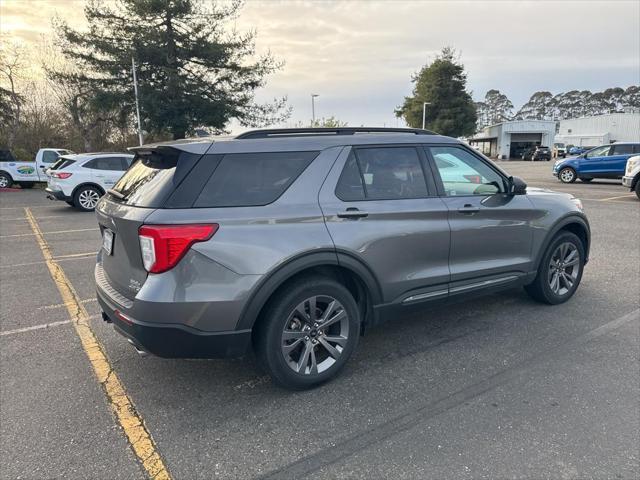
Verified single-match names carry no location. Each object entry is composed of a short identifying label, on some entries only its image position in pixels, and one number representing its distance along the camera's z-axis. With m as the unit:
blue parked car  17.42
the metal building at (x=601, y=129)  60.66
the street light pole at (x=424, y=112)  43.73
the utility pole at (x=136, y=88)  19.50
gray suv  2.58
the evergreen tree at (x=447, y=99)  44.25
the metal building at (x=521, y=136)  58.72
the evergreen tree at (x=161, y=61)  19.95
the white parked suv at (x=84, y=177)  11.99
